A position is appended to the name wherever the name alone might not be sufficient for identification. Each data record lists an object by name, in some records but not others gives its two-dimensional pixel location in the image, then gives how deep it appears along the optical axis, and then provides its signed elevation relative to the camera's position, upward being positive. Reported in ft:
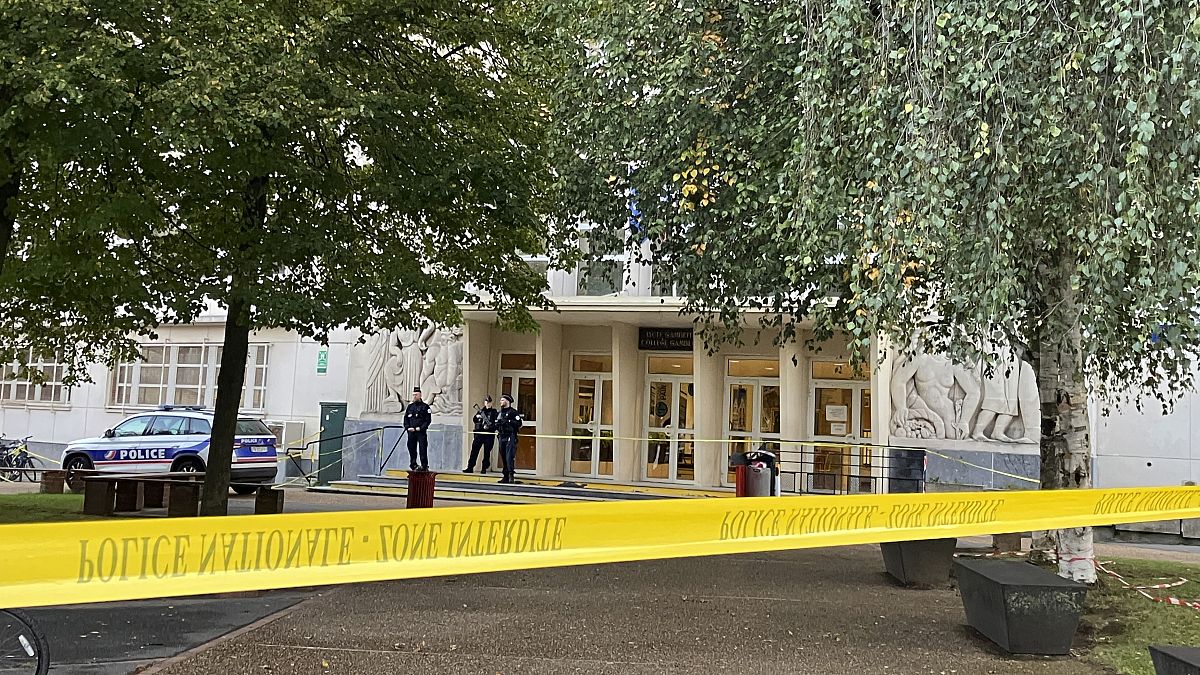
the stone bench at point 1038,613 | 23.18 -3.71
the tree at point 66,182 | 24.62 +7.66
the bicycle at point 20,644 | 17.24 -3.73
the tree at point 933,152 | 18.33 +6.20
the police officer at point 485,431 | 66.64 +0.34
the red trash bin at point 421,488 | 40.52 -2.13
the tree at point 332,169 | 26.84 +8.38
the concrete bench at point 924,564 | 31.94 -3.65
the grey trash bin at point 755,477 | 46.70 -1.57
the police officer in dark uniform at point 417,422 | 65.10 +0.78
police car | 61.82 -1.21
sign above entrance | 68.33 +6.82
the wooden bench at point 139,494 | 43.11 -3.01
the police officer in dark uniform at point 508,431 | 64.49 +0.36
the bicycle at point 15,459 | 76.84 -2.68
